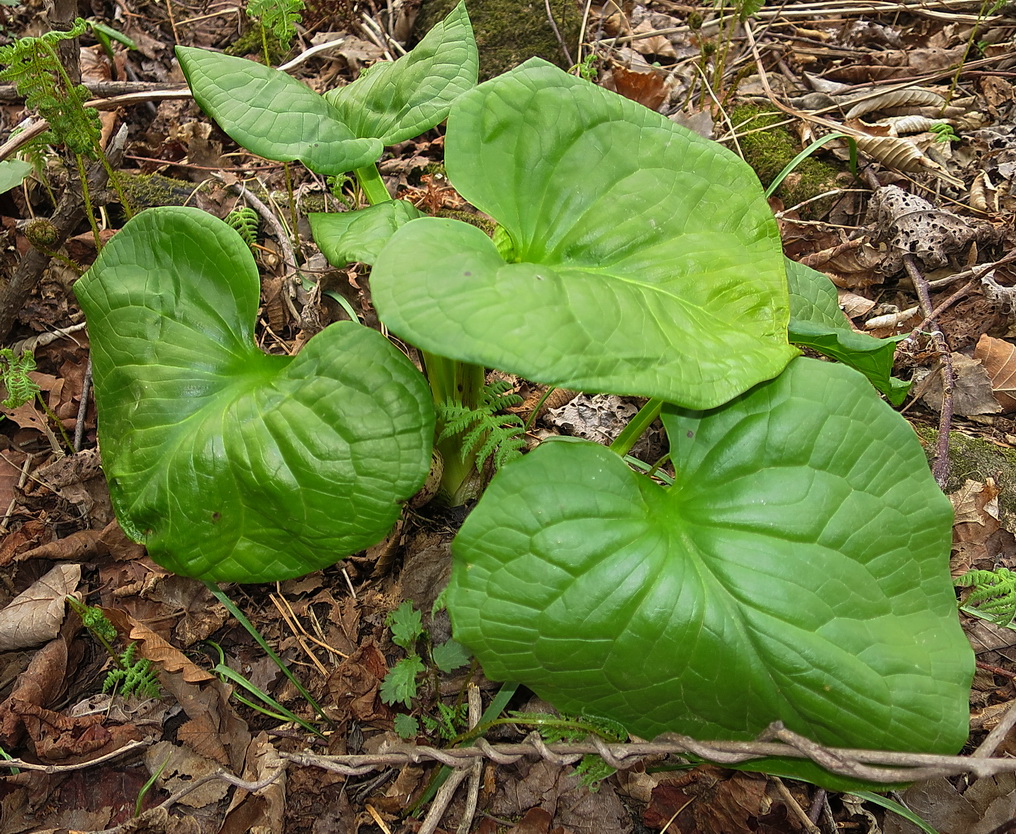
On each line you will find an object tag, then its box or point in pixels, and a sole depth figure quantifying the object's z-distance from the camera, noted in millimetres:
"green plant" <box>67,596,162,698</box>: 526
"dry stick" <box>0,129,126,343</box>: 655
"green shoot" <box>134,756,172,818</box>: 490
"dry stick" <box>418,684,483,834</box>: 467
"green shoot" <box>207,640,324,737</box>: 521
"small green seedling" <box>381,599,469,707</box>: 494
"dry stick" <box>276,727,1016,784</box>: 391
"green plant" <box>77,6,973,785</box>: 398
